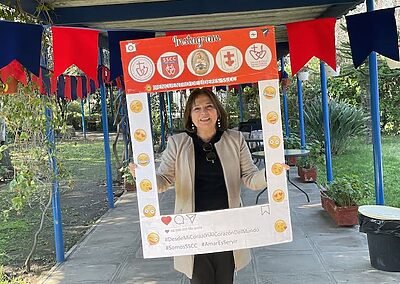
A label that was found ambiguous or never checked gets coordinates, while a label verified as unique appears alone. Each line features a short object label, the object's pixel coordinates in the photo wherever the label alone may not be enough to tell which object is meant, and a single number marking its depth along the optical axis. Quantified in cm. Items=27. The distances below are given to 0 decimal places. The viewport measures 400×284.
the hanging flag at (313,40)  346
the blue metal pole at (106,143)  704
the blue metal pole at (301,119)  929
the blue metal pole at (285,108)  1082
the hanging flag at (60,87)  545
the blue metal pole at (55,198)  442
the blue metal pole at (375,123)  434
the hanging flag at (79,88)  622
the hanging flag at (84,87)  643
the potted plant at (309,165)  833
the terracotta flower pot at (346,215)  551
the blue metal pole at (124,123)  892
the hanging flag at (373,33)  354
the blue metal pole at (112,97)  1053
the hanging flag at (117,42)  370
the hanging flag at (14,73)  376
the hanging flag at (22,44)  309
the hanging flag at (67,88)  581
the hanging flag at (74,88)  602
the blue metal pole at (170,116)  1410
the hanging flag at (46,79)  427
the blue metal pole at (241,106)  1298
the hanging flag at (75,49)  329
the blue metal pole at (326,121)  685
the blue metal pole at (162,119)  1263
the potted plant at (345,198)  552
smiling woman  259
